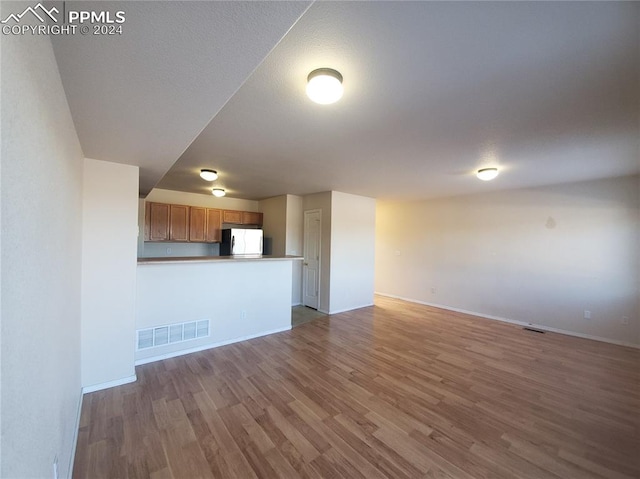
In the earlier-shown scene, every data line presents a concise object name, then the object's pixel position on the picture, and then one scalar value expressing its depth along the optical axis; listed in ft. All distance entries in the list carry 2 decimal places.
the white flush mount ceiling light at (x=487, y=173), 10.85
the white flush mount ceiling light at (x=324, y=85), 4.87
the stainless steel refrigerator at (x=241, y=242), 17.43
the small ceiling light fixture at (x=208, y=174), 12.10
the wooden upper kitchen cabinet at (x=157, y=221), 15.61
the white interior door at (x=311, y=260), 17.62
